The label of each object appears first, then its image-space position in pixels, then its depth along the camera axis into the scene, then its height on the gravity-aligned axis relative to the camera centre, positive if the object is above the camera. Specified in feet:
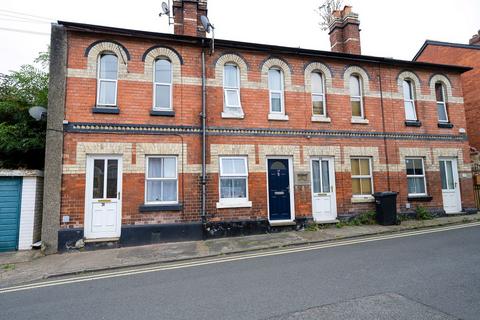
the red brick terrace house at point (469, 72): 51.70 +21.84
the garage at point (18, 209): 26.86 -1.42
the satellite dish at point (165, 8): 40.32 +26.81
